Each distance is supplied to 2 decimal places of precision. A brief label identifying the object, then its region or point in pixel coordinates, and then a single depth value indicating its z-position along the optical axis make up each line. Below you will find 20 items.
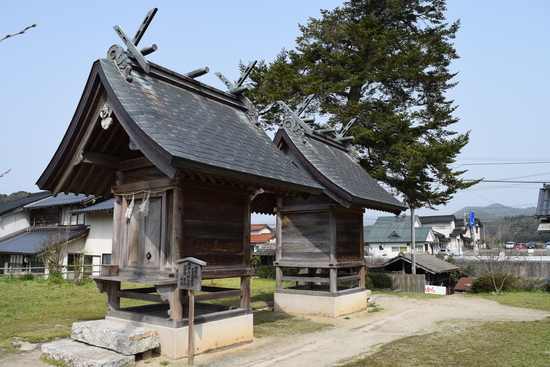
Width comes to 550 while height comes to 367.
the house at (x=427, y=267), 27.62
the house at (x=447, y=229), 79.25
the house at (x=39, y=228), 29.81
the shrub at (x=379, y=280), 23.97
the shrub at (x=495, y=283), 19.66
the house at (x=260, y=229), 65.75
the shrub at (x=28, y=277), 22.70
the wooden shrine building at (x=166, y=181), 7.59
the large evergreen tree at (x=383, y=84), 21.36
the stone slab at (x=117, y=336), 6.91
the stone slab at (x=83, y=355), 6.39
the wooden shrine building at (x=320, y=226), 12.80
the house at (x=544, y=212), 14.12
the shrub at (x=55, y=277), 21.06
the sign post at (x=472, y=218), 58.56
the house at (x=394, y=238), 60.38
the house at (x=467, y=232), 81.43
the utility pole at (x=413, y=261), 27.65
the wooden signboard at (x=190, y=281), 7.18
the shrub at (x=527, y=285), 20.08
